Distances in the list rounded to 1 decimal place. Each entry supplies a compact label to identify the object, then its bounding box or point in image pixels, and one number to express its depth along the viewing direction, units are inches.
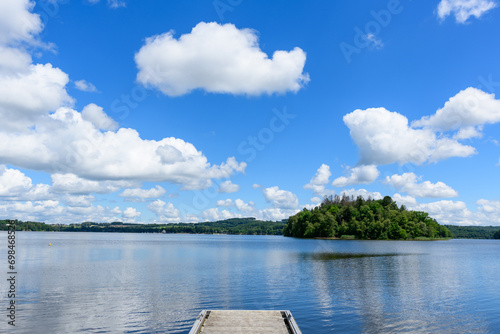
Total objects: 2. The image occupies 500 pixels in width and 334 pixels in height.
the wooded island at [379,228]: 7701.8
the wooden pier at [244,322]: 732.0
